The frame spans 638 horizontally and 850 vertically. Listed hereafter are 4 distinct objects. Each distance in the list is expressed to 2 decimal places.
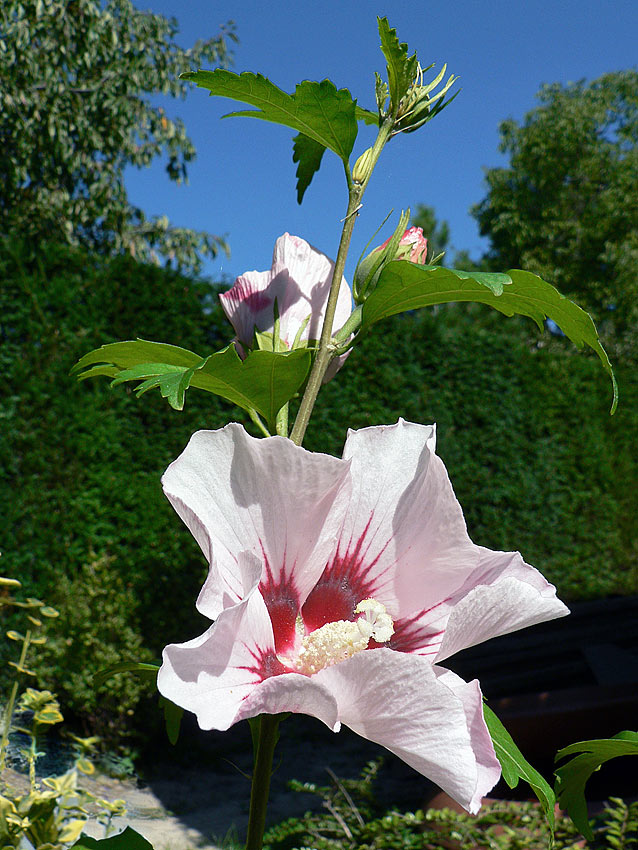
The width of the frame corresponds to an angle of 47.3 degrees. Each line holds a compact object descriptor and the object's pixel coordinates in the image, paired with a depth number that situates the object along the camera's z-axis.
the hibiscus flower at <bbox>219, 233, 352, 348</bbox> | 0.23
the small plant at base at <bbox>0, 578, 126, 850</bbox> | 0.26
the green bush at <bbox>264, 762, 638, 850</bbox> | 0.52
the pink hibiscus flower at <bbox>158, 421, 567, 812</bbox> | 0.14
